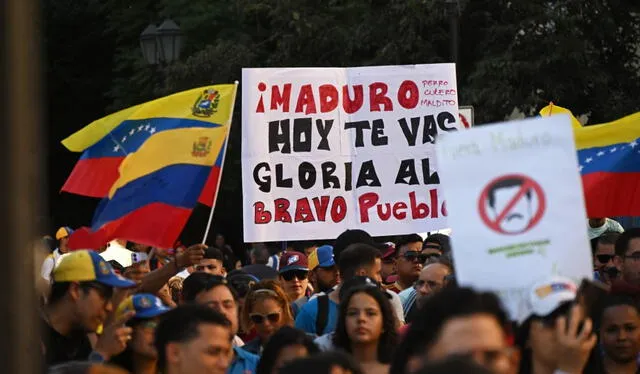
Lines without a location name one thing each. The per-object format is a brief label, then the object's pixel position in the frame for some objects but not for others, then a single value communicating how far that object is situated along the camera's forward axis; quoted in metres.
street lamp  39.35
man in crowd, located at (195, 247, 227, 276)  18.71
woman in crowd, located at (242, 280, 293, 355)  14.40
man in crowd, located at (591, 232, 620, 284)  18.79
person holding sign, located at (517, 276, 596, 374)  7.80
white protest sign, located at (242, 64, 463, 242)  20.48
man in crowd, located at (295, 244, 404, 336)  14.85
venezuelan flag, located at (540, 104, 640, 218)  18.12
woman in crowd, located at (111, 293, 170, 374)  11.53
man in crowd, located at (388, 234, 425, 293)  19.56
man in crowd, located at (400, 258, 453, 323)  15.21
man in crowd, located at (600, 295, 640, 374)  11.65
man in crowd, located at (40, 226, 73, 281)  21.81
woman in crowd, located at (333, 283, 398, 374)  12.36
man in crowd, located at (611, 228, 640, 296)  16.63
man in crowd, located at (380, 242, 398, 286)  21.90
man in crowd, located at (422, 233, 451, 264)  19.62
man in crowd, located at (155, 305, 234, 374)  10.01
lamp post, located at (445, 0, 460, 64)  35.36
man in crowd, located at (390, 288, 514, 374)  6.94
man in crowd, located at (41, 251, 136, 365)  11.71
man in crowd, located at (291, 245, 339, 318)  19.01
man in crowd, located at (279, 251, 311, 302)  18.58
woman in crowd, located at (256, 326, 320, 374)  11.01
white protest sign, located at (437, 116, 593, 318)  7.80
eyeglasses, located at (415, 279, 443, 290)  15.17
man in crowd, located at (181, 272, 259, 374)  12.59
